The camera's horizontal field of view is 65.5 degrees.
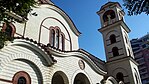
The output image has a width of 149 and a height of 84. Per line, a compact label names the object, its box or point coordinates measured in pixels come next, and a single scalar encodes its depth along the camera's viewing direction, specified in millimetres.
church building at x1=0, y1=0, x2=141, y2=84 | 6969
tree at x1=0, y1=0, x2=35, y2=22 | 5264
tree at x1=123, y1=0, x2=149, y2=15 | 5369
